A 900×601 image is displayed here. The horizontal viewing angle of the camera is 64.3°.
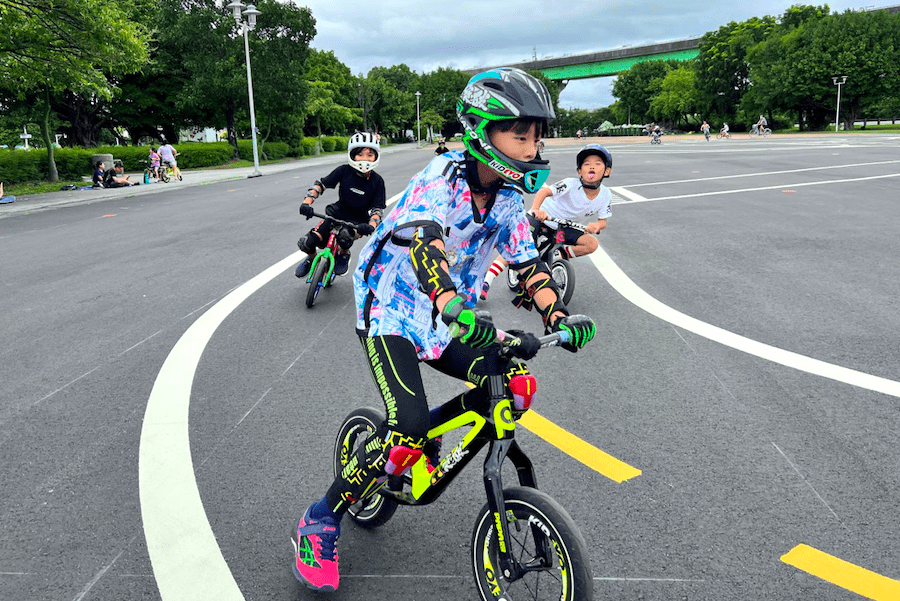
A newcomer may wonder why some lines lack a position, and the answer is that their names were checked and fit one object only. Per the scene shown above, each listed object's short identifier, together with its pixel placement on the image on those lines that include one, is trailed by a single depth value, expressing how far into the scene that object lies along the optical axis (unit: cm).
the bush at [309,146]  6412
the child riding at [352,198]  804
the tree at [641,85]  12344
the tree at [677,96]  10031
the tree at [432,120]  12265
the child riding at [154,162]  3091
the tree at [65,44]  2025
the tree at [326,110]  6088
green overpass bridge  12150
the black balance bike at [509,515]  242
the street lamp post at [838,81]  6706
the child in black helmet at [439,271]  268
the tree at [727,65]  8888
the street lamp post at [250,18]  3334
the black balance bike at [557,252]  784
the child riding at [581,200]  791
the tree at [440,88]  12988
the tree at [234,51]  4450
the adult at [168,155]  3077
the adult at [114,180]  2773
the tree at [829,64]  7000
